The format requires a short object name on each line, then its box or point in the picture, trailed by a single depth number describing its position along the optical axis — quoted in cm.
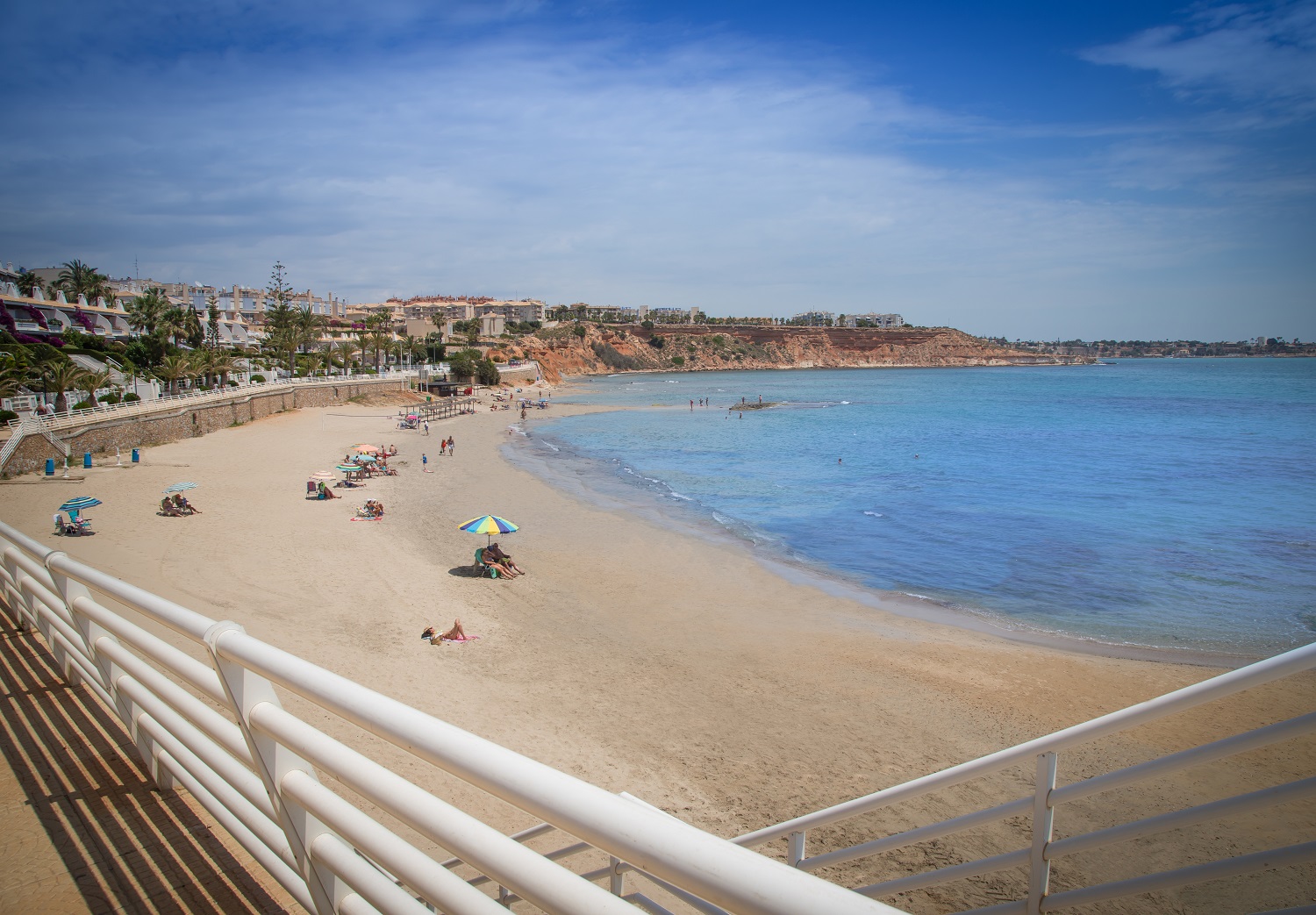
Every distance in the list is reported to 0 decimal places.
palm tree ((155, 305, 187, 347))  5756
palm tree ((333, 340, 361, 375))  7869
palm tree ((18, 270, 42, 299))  7819
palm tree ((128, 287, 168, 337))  5916
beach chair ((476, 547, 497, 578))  1859
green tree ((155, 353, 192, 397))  4734
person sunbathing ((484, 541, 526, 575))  1888
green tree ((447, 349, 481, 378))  8919
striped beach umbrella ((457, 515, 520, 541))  1892
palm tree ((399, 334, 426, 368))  9669
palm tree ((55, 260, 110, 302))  8050
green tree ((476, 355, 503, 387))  9256
